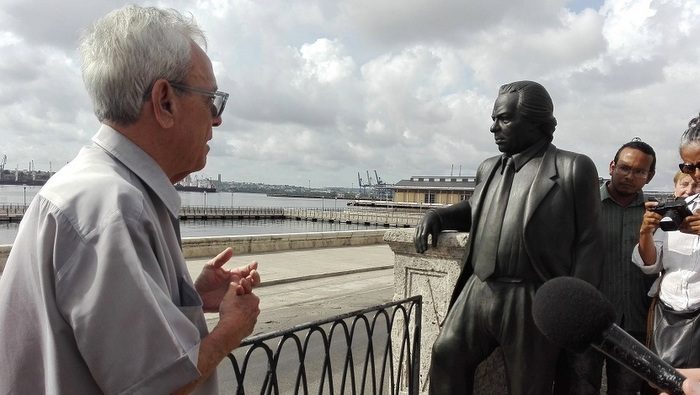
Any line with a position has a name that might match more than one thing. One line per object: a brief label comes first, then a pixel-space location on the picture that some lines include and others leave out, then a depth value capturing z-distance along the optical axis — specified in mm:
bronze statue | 2635
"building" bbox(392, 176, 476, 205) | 80188
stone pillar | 3332
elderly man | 1125
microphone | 1171
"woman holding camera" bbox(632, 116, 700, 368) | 2623
